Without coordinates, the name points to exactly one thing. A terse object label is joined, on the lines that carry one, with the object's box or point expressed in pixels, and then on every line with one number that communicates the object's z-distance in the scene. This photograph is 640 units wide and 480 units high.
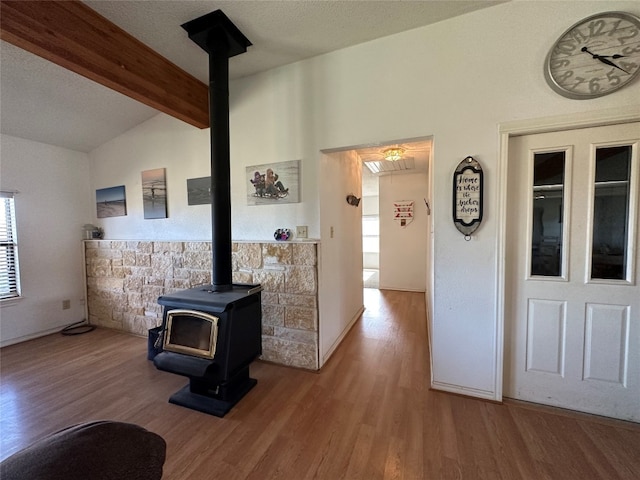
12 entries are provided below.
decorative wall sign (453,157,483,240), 1.84
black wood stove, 1.78
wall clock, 1.52
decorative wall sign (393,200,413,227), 5.20
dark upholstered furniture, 0.58
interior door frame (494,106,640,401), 1.58
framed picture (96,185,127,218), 3.34
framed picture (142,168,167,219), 3.01
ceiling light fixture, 3.34
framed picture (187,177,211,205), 2.77
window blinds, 2.98
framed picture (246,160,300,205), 2.39
